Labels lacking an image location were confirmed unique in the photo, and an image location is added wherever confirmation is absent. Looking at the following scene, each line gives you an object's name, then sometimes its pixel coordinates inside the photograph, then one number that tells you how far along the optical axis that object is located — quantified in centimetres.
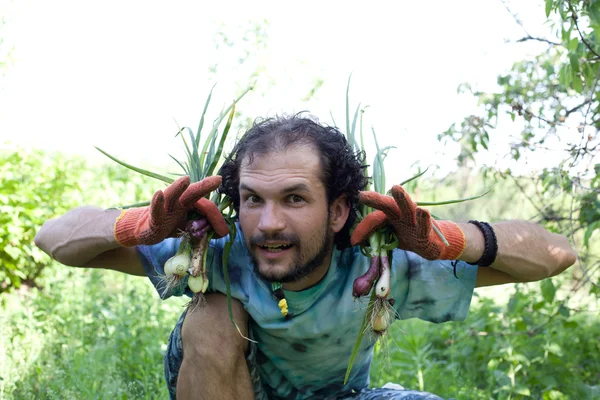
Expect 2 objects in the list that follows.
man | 214
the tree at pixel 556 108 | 253
